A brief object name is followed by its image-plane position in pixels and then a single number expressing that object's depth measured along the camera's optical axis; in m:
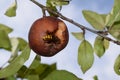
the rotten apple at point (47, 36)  0.63
